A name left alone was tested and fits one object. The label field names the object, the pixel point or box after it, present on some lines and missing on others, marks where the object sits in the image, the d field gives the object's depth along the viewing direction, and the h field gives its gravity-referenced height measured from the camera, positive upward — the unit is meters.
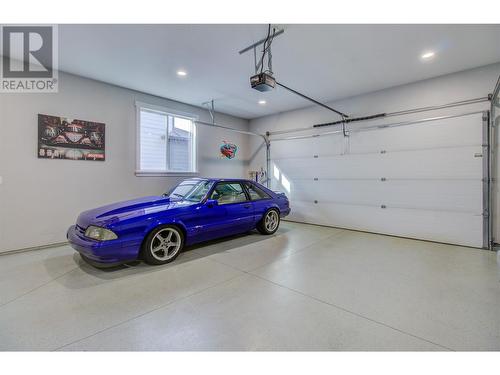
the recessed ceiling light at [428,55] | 3.38 +1.96
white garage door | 3.96 +0.18
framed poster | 3.83 +0.84
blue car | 2.78 -0.48
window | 5.11 +1.07
